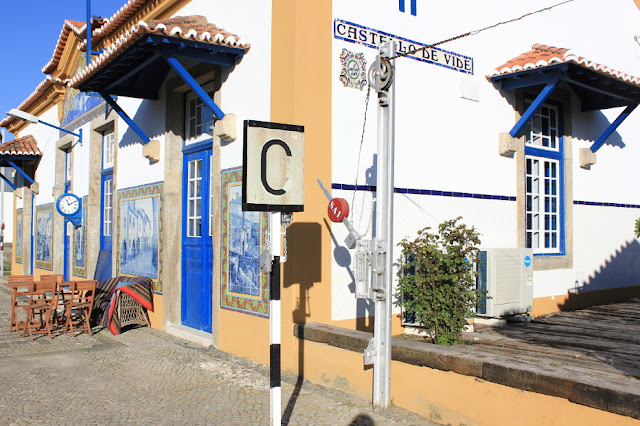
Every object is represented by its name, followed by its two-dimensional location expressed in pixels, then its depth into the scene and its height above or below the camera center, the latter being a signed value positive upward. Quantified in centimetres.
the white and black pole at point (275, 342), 441 -92
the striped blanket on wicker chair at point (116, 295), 945 -127
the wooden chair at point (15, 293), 962 -120
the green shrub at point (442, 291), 610 -72
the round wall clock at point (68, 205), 1375 +34
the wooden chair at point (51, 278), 1060 -109
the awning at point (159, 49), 730 +226
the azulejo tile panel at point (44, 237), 1650 -51
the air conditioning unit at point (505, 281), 780 -79
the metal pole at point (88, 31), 1231 +399
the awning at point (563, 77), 829 +218
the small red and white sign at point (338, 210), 571 +11
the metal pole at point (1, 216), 2181 +9
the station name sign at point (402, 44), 721 +233
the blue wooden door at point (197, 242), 887 -35
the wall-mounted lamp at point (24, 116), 1395 +245
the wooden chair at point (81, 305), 931 -136
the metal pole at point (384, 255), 533 -31
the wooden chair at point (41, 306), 923 -138
